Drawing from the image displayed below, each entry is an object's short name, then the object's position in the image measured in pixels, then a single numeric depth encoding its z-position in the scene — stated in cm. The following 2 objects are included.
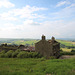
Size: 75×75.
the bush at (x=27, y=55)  3184
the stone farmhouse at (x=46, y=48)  3753
